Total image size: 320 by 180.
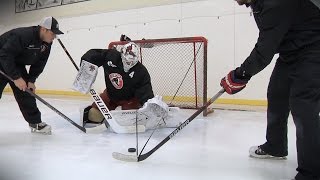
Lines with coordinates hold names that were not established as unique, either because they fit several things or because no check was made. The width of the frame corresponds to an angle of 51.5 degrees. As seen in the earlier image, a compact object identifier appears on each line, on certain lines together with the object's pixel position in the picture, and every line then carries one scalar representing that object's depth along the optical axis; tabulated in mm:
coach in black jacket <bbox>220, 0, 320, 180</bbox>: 1278
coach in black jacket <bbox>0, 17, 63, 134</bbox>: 2205
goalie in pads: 2379
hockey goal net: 3664
